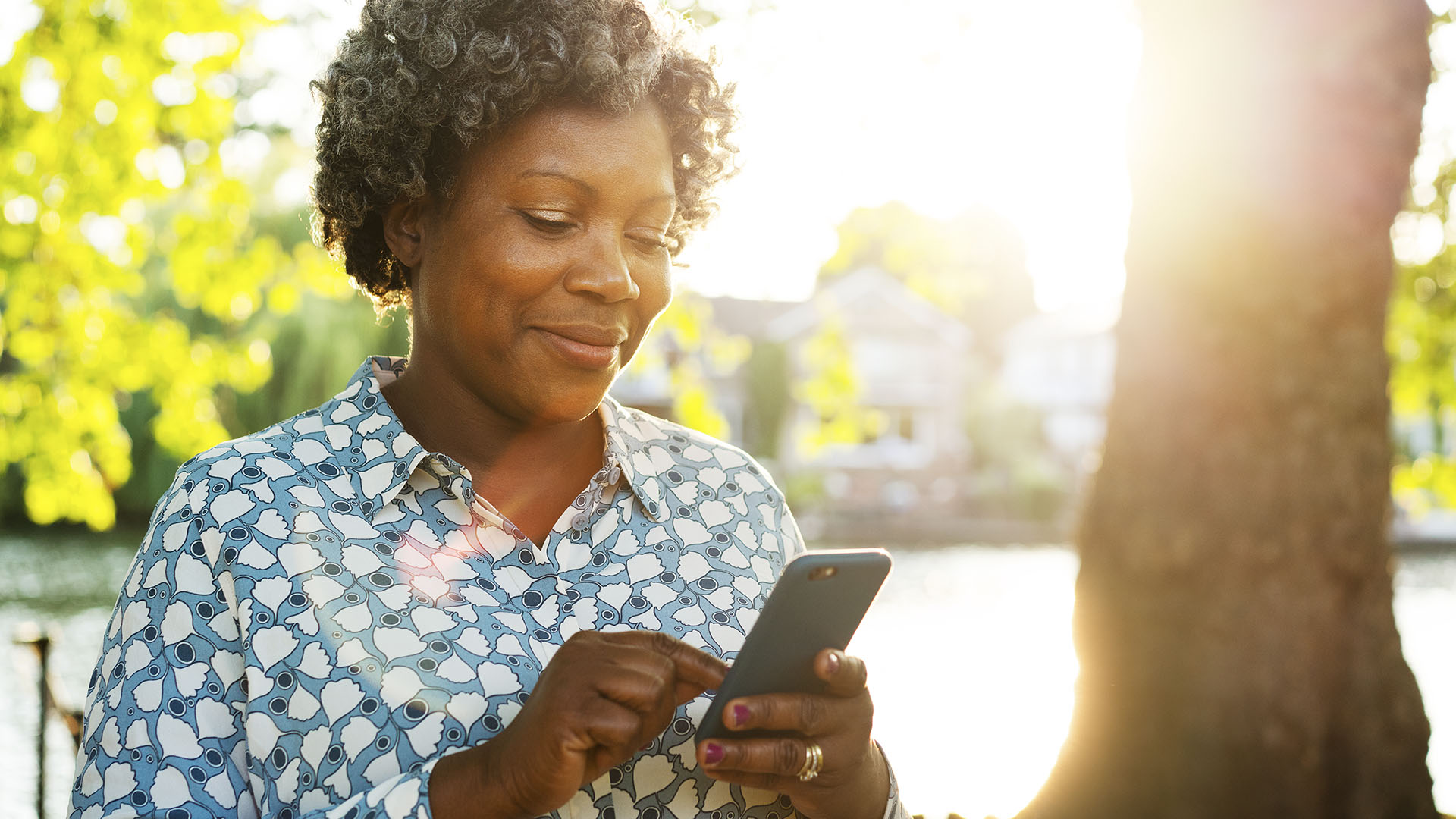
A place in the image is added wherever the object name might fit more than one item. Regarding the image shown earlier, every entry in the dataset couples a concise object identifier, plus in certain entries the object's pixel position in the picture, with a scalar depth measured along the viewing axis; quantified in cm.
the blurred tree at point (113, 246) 550
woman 145
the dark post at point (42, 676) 423
